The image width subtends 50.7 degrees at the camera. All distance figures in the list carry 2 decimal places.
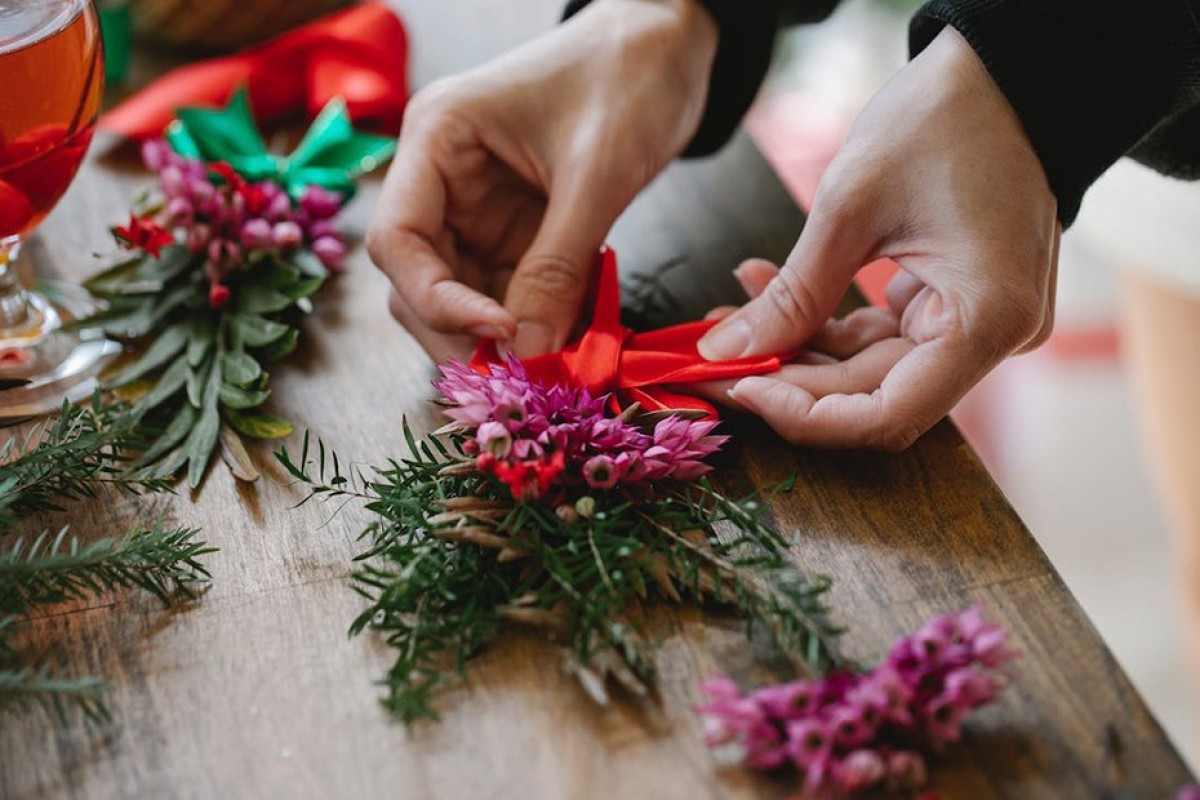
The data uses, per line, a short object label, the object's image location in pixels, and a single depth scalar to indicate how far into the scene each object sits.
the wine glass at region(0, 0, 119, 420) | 0.82
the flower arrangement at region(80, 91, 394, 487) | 0.90
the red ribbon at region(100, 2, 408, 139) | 1.24
